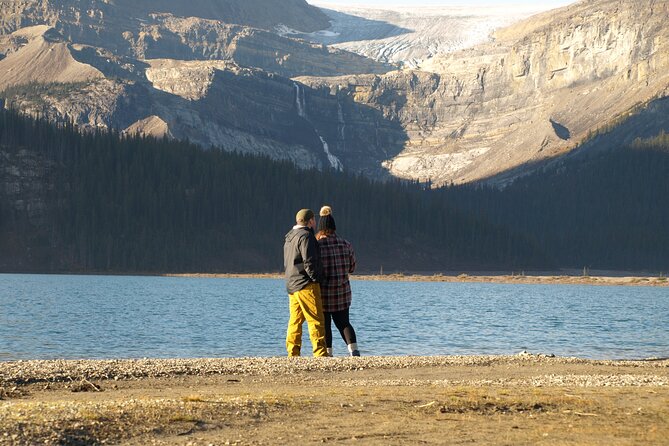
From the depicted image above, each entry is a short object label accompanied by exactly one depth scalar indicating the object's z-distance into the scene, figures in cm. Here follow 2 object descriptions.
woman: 3241
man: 3120
